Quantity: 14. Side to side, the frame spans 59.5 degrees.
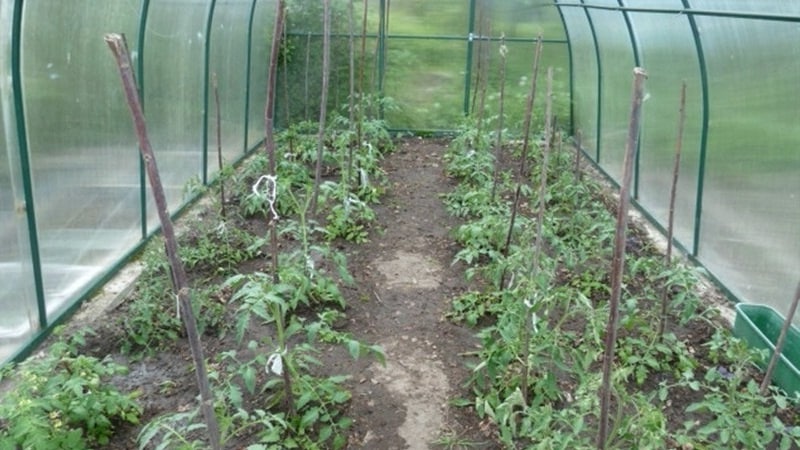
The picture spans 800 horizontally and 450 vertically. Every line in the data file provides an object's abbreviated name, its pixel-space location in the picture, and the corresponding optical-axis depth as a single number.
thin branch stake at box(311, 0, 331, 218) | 3.90
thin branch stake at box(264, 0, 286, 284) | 2.68
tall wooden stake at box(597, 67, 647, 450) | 1.66
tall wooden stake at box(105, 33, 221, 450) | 1.49
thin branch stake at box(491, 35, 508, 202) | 4.69
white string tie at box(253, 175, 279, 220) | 2.62
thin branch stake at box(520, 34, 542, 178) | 3.74
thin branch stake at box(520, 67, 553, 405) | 2.79
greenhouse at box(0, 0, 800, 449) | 2.71
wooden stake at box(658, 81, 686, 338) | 3.49
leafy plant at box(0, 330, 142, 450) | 2.33
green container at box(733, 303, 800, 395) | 3.15
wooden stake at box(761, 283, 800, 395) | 2.75
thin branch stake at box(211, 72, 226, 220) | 4.91
